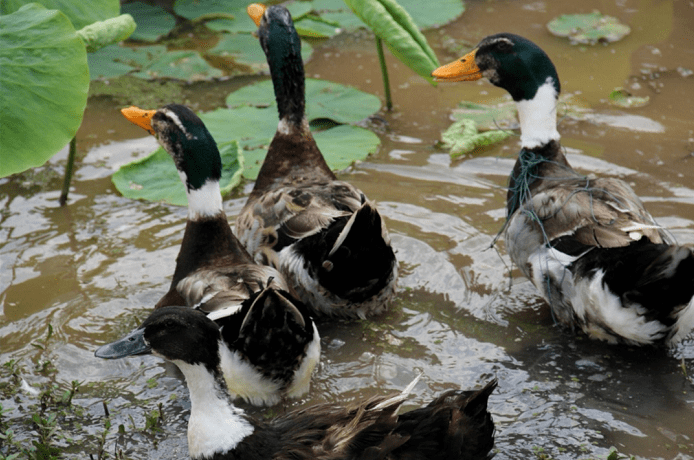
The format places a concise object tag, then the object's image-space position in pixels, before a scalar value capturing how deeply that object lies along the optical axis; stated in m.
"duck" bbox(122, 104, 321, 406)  7.70
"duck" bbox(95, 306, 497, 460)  6.30
